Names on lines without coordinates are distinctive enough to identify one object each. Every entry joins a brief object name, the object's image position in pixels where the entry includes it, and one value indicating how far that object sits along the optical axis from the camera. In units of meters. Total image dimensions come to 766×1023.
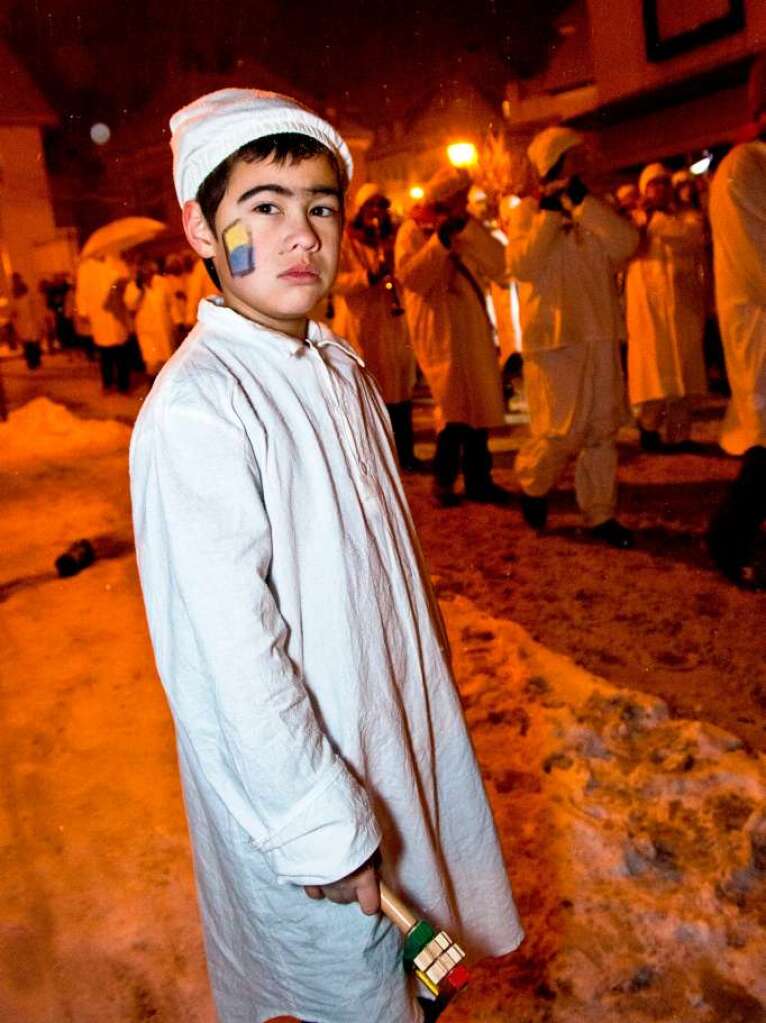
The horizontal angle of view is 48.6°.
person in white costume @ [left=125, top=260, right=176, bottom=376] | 13.91
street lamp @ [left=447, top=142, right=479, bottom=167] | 13.62
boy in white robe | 1.16
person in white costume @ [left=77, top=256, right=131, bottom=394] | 14.06
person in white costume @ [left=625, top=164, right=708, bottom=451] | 7.27
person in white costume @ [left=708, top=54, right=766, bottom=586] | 3.75
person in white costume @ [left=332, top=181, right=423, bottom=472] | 7.54
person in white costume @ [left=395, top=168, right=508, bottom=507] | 6.19
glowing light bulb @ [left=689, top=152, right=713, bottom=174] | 11.80
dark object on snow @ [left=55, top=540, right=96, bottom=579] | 5.57
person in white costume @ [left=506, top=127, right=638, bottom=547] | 4.93
